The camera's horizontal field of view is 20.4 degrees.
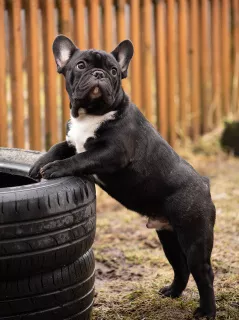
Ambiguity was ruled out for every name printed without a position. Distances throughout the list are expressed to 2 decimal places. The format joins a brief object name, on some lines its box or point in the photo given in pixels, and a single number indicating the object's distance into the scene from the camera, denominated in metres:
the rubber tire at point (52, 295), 3.51
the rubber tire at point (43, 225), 3.43
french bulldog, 3.84
